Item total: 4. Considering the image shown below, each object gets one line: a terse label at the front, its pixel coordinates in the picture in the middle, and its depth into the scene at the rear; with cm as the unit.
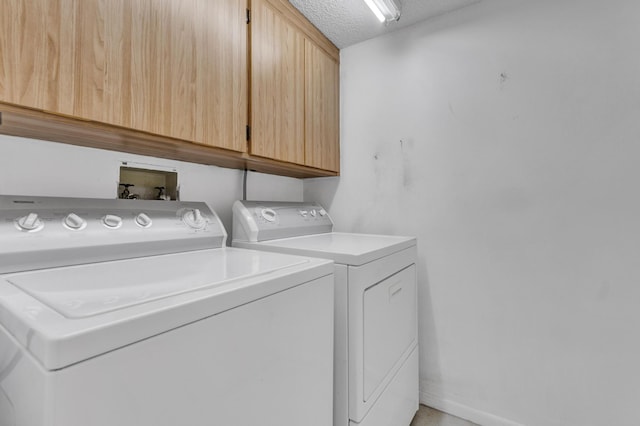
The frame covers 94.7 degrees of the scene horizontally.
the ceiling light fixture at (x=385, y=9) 145
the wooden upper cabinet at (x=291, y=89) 137
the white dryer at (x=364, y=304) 104
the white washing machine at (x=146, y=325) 44
